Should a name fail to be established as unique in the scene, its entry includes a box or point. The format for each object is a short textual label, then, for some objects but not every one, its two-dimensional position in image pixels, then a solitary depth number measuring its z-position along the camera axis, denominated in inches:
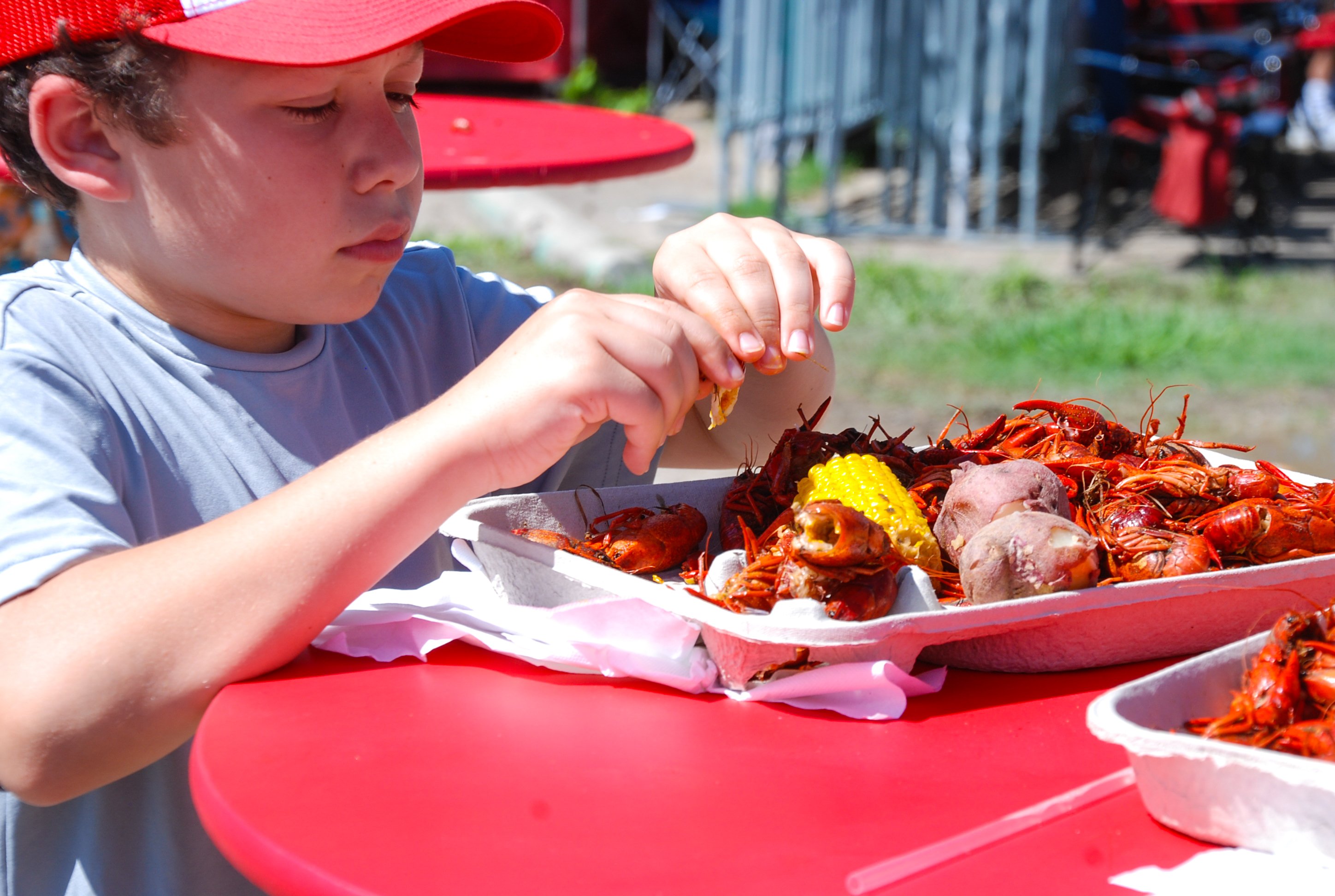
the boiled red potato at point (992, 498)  47.8
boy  44.3
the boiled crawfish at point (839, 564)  42.4
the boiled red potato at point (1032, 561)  44.2
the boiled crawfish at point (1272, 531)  49.4
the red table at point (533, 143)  99.0
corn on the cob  49.2
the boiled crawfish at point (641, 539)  50.1
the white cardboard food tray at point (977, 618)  42.6
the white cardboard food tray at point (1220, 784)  33.5
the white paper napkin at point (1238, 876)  33.5
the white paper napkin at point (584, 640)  43.5
